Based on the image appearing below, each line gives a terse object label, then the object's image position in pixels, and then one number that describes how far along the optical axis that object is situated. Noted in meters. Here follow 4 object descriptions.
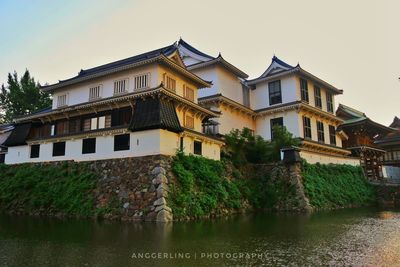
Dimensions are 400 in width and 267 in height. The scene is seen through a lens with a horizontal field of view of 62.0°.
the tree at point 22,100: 47.75
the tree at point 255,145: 26.35
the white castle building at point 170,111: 20.72
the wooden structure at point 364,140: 36.06
